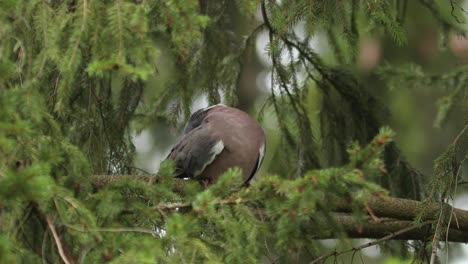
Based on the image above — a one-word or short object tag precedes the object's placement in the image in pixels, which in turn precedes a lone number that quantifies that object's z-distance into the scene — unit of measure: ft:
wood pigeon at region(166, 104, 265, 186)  30.94
